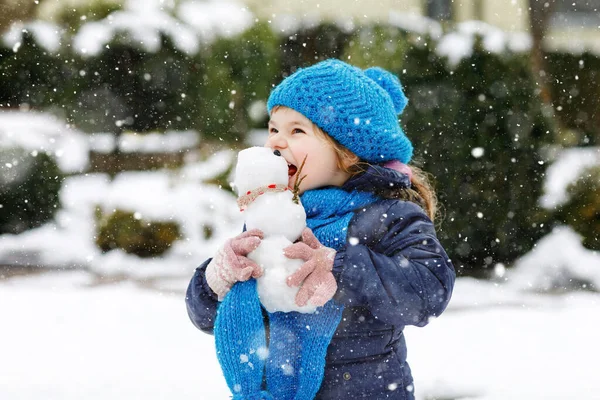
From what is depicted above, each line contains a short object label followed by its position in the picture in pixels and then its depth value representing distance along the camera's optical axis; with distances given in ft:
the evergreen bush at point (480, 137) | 22.02
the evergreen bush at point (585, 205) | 22.88
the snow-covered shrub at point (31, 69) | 27.99
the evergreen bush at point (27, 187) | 26.18
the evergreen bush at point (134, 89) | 27.32
